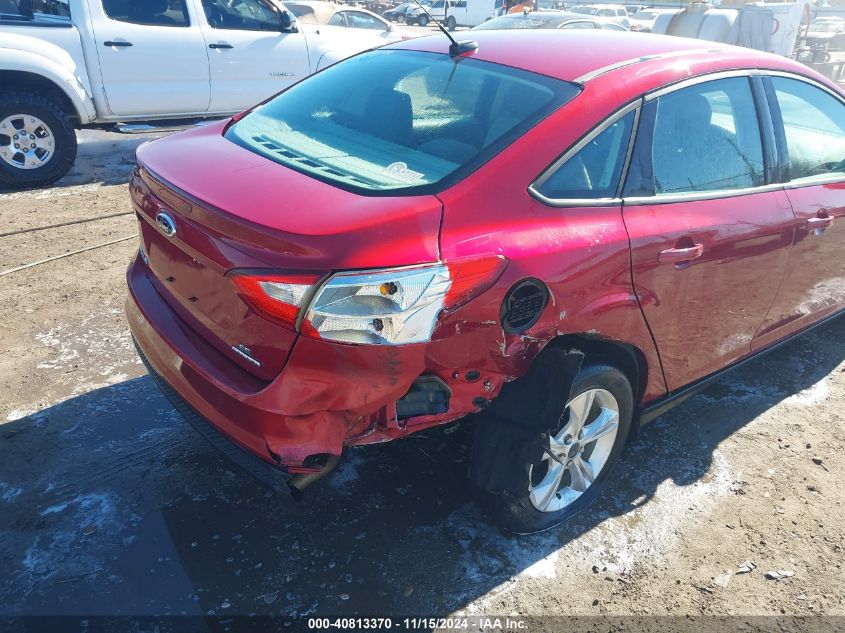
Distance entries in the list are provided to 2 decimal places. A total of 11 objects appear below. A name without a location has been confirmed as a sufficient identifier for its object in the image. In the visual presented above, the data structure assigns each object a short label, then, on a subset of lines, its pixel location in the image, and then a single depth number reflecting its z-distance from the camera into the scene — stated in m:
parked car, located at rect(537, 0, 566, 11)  40.18
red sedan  2.06
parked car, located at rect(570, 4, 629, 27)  33.33
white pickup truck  6.22
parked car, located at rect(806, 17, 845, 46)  21.46
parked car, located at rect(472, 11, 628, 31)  11.71
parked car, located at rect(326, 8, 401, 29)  14.08
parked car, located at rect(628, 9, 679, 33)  28.39
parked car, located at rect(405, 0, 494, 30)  34.62
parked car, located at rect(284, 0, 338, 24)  12.53
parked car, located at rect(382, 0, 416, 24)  36.72
